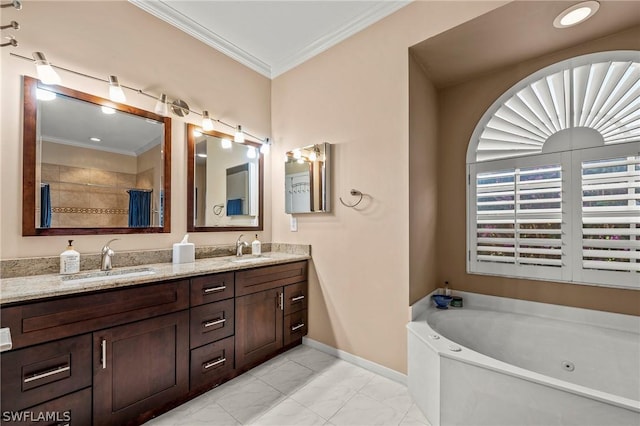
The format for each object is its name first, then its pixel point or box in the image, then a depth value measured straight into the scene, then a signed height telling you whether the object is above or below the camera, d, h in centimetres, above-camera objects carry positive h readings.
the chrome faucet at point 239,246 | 256 -28
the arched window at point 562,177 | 177 +29
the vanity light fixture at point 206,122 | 229 +81
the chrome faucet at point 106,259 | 178 -27
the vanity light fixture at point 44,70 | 151 +83
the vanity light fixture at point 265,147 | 283 +74
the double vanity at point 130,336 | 121 -67
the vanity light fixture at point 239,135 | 254 +78
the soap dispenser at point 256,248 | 260 -30
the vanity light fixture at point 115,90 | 178 +85
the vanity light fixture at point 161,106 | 201 +83
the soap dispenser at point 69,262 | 162 -27
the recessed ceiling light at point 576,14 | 156 +122
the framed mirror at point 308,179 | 245 +36
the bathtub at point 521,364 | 123 -85
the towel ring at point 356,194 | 226 +19
